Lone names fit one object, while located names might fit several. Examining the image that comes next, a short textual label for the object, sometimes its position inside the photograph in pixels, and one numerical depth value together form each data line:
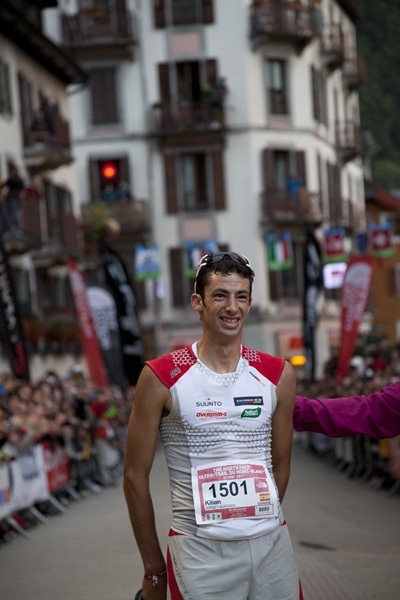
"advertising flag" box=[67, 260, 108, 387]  29.47
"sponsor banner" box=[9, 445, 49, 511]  16.70
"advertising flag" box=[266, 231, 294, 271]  49.53
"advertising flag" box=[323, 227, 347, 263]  45.94
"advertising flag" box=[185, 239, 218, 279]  46.84
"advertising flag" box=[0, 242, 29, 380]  23.28
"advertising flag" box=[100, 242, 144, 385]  28.89
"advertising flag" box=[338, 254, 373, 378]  31.33
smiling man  5.05
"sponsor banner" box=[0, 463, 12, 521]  15.81
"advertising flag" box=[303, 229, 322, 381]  37.16
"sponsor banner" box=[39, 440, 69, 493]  19.48
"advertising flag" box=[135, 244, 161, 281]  44.76
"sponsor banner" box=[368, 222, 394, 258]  46.47
